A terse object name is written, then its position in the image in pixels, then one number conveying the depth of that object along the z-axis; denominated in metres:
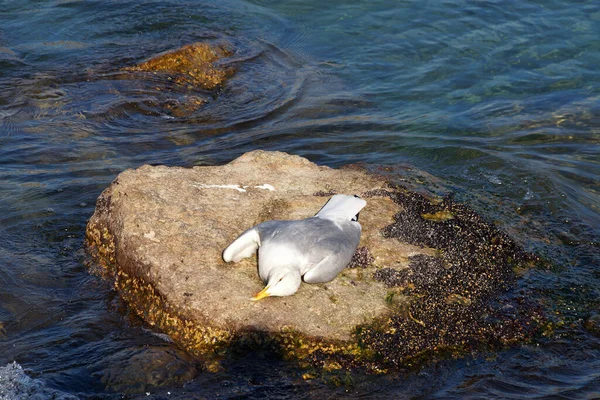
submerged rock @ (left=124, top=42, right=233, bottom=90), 10.93
